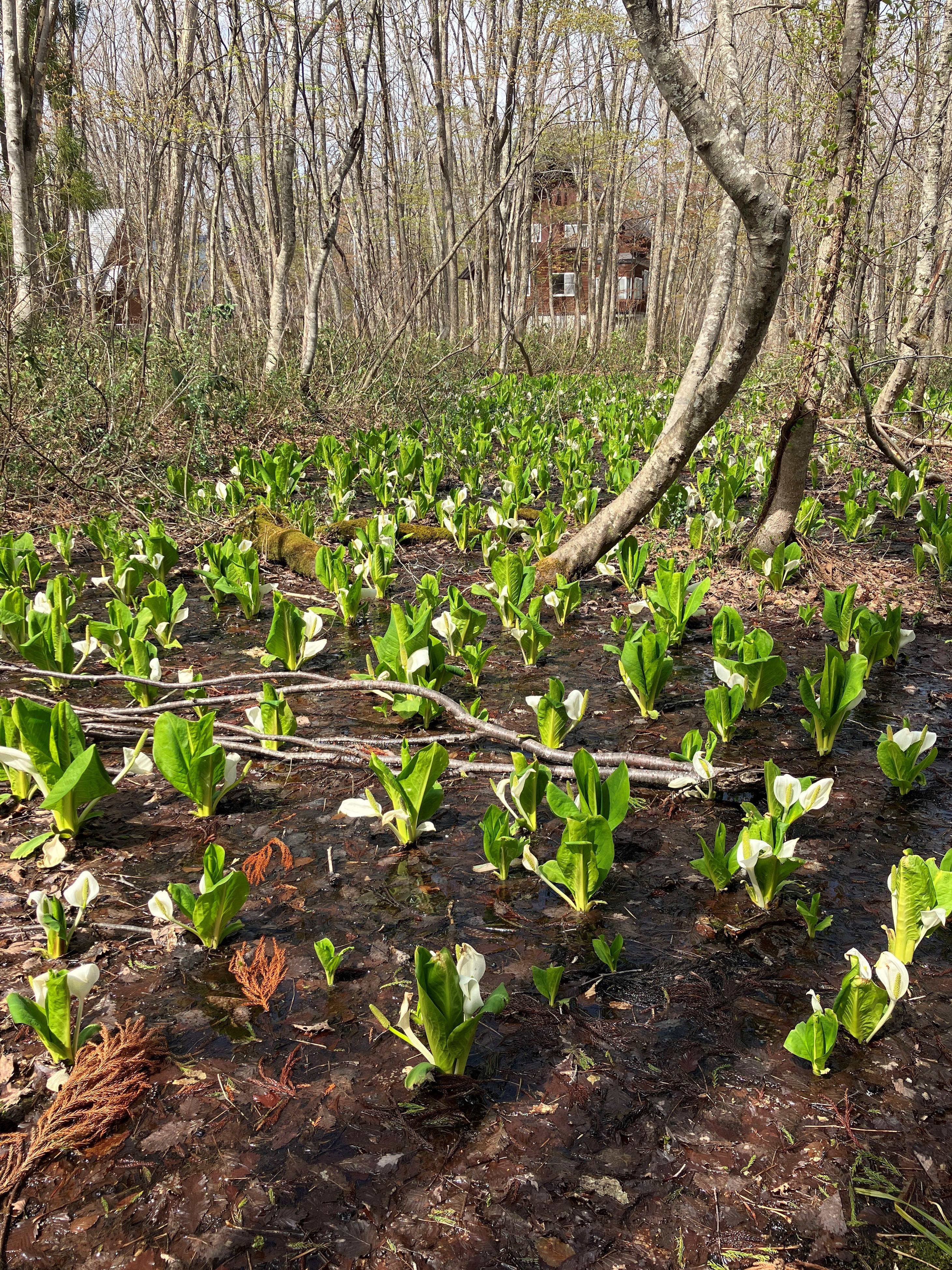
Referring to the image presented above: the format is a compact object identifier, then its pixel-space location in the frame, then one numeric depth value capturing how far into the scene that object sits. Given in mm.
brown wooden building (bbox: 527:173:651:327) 20172
